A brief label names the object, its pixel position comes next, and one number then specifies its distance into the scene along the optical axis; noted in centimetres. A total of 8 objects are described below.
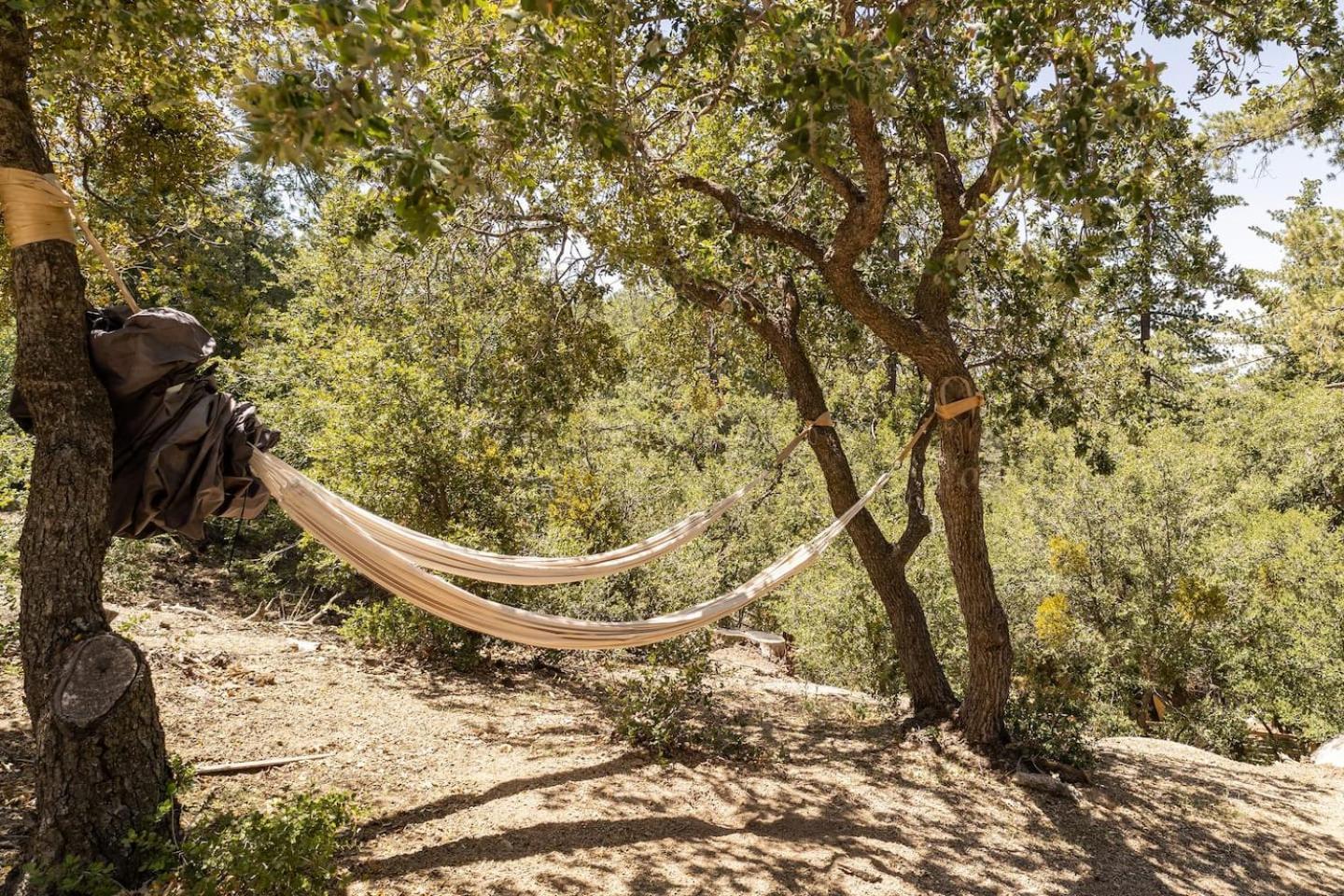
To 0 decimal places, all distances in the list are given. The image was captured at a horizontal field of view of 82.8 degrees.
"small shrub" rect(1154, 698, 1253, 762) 615
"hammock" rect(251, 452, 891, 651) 204
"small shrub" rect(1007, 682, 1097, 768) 331
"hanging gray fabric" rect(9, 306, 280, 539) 194
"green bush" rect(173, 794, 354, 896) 163
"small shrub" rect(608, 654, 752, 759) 323
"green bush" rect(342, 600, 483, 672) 421
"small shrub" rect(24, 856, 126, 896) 156
